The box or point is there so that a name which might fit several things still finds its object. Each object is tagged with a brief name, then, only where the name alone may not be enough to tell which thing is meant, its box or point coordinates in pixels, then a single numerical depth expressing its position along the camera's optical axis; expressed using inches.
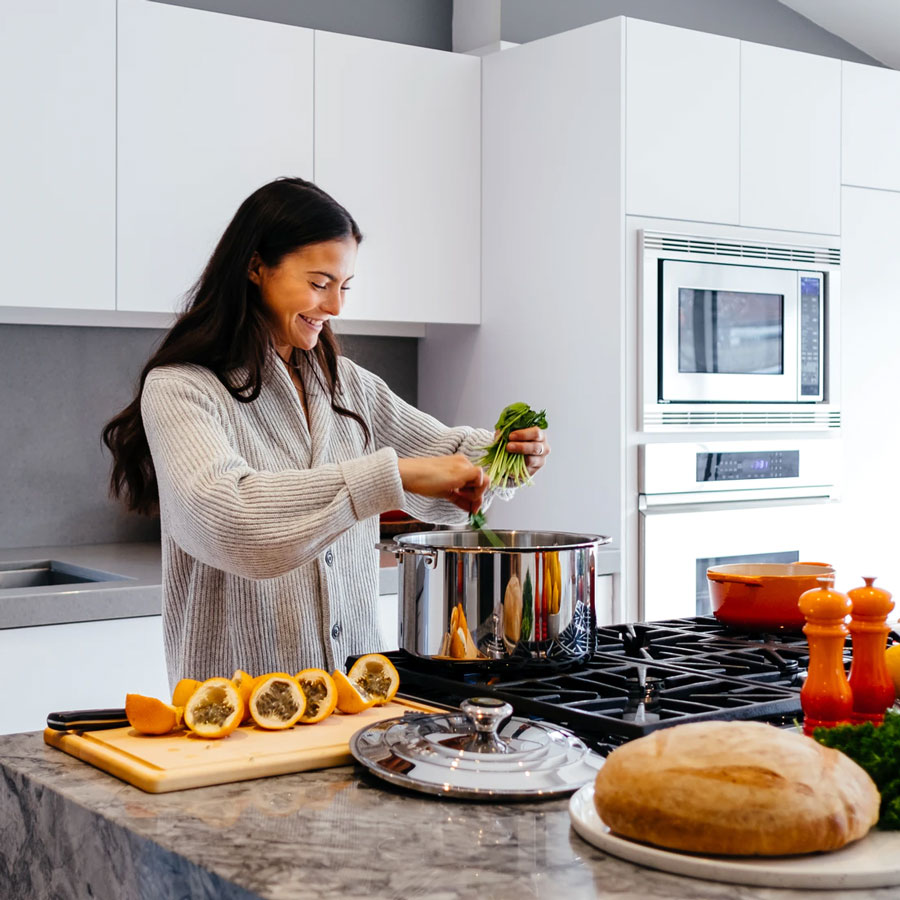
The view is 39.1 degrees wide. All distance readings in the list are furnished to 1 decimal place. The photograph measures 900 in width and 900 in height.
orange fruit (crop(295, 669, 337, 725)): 50.8
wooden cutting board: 43.6
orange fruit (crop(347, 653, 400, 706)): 54.8
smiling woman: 70.1
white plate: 34.1
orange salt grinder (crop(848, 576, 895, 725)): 47.3
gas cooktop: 48.3
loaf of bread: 34.9
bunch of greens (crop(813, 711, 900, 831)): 37.4
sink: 113.3
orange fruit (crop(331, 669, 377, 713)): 52.0
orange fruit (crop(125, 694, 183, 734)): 48.0
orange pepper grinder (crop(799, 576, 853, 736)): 45.5
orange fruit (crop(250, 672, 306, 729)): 49.8
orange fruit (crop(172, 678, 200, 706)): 50.1
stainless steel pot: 53.9
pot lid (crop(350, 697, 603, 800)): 41.7
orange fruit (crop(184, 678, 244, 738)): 48.1
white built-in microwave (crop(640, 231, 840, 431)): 119.2
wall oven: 118.9
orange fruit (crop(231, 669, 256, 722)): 50.6
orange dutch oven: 67.1
